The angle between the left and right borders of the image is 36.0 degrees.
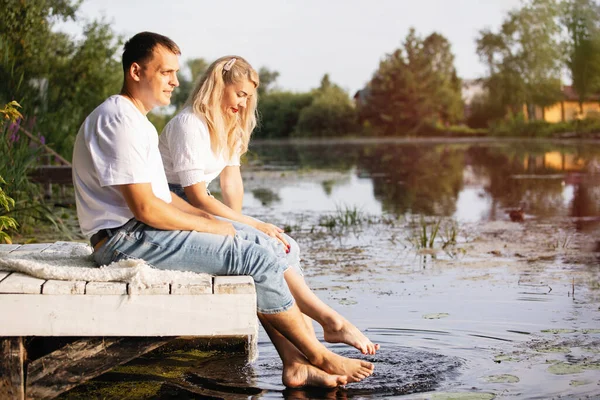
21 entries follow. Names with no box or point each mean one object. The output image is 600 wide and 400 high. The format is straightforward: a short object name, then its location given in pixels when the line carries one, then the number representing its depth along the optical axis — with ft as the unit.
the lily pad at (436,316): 17.94
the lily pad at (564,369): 13.87
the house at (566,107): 192.56
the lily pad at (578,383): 13.17
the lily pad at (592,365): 14.08
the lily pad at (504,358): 14.80
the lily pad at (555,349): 15.19
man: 11.96
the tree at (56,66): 32.45
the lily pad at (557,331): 16.48
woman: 13.70
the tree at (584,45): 170.71
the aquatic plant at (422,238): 27.63
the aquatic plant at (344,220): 33.50
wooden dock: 11.57
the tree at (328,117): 223.30
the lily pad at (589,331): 16.31
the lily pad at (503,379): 13.50
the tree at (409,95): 208.33
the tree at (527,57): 186.39
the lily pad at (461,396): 12.57
